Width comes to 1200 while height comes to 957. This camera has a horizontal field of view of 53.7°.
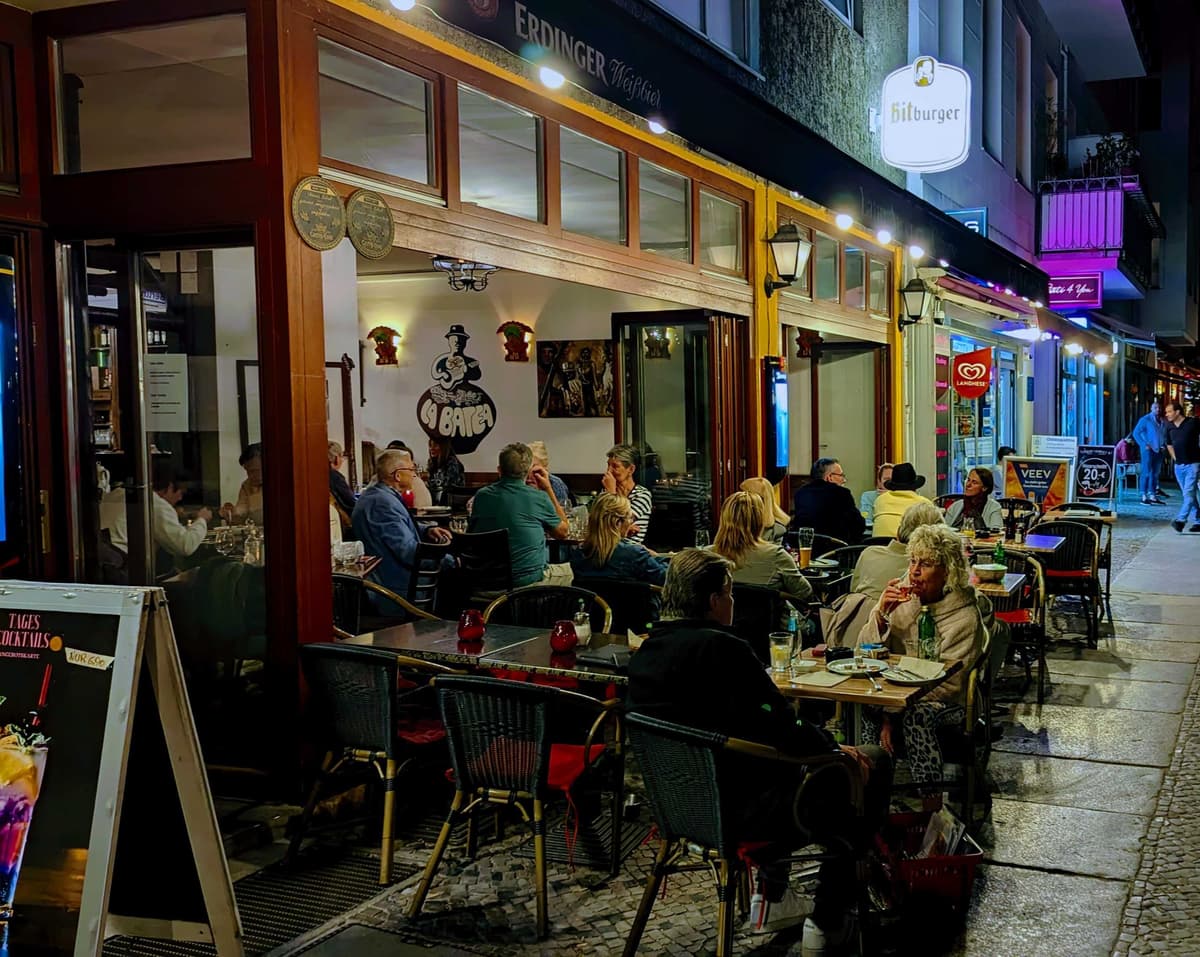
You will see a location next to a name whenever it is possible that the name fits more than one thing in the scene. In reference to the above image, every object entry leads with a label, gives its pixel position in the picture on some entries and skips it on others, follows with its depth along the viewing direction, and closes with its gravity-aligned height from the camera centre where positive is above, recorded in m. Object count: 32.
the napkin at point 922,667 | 4.69 -1.02
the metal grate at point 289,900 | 4.20 -1.80
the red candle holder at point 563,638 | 5.07 -0.93
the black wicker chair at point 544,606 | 6.25 -0.98
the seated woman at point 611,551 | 6.90 -0.76
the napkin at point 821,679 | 4.56 -1.02
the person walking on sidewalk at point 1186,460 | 17.72 -0.76
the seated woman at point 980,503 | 9.92 -0.75
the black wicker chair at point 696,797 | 3.64 -1.21
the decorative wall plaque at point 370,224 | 5.42 +0.94
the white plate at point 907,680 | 4.55 -1.02
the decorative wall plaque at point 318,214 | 5.12 +0.94
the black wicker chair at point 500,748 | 4.19 -1.17
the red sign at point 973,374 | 15.52 +0.53
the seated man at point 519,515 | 7.84 -0.61
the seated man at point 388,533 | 7.74 -0.71
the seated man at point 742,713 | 3.71 -0.93
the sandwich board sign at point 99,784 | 3.22 -0.99
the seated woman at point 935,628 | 5.07 -0.92
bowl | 7.26 -0.98
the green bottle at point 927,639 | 5.03 -0.96
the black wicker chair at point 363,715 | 4.59 -1.14
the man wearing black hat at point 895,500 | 8.84 -0.64
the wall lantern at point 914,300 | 14.00 +1.37
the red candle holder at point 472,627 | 5.35 -0.92
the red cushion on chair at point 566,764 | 4.52 -1.35
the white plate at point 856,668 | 4.69 -1.00
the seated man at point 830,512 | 9.20 -0.74
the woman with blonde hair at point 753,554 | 6.54 -0.75
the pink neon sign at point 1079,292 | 21.89 +2.22
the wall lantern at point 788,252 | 10.15 +1.42
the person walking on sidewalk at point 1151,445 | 22.17 -0.64
